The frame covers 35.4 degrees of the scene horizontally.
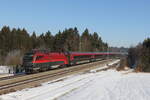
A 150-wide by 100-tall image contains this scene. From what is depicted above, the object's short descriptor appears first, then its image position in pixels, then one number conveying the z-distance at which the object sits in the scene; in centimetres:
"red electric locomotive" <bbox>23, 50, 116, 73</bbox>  3462
